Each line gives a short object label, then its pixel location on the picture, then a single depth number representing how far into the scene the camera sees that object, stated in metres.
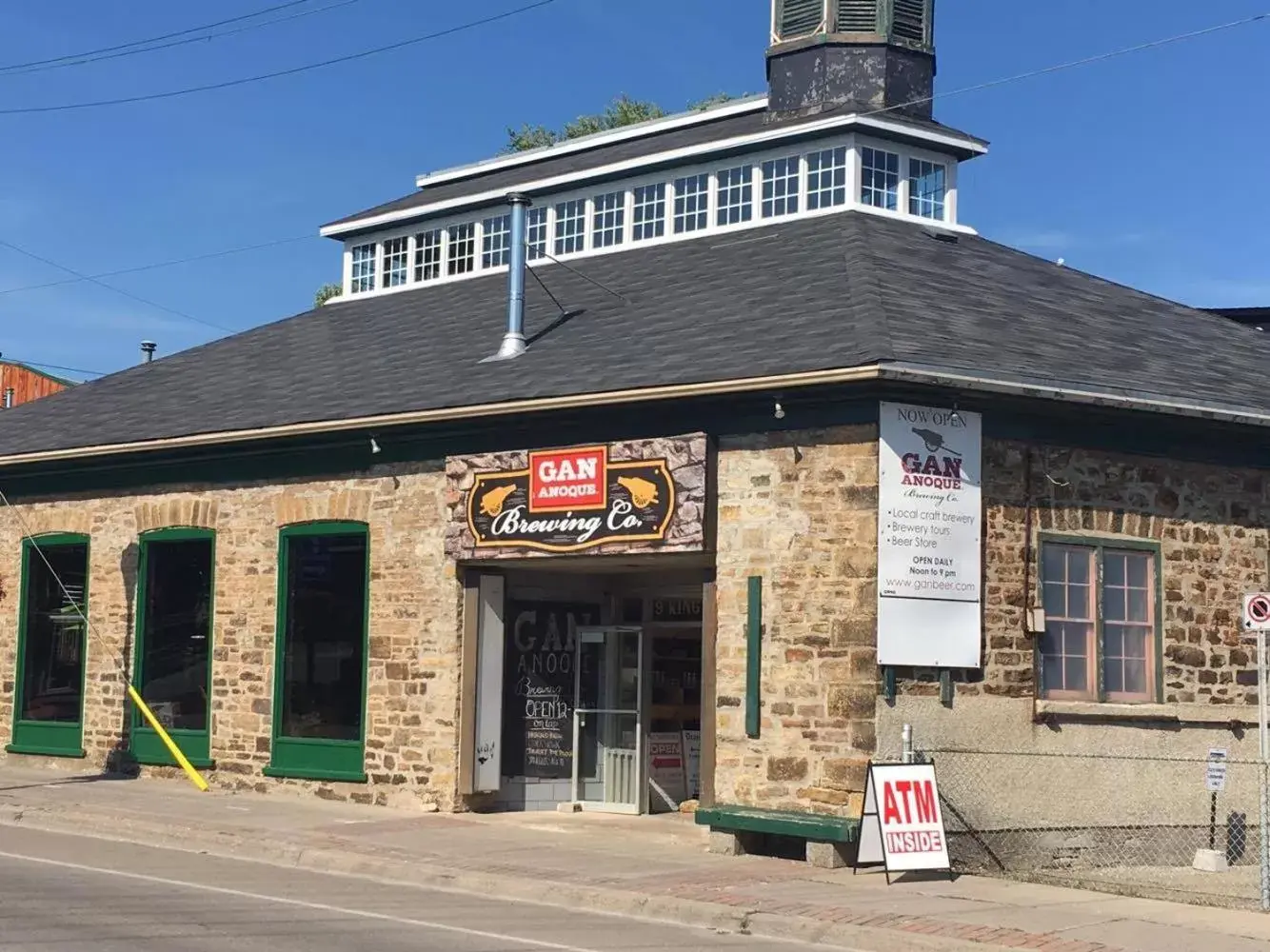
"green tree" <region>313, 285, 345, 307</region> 54.34
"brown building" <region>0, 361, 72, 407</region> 47.28
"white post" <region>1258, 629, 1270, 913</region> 12.73
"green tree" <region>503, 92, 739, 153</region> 50.09
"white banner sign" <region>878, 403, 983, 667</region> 15.05
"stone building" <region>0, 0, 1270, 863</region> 15.41
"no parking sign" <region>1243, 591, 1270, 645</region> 13.48
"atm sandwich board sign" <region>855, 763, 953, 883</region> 13.88
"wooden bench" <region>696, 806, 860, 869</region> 14.69
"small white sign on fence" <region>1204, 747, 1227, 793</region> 14.98
